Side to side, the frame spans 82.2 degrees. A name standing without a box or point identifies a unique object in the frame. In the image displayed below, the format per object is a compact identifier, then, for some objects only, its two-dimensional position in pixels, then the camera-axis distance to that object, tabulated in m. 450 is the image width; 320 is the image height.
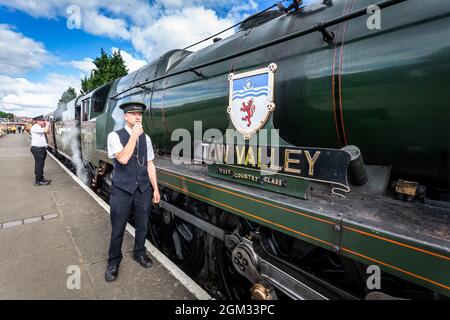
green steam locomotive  1.29
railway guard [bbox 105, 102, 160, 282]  2.43
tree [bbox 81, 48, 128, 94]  23.83
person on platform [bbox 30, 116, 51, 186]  6.92
